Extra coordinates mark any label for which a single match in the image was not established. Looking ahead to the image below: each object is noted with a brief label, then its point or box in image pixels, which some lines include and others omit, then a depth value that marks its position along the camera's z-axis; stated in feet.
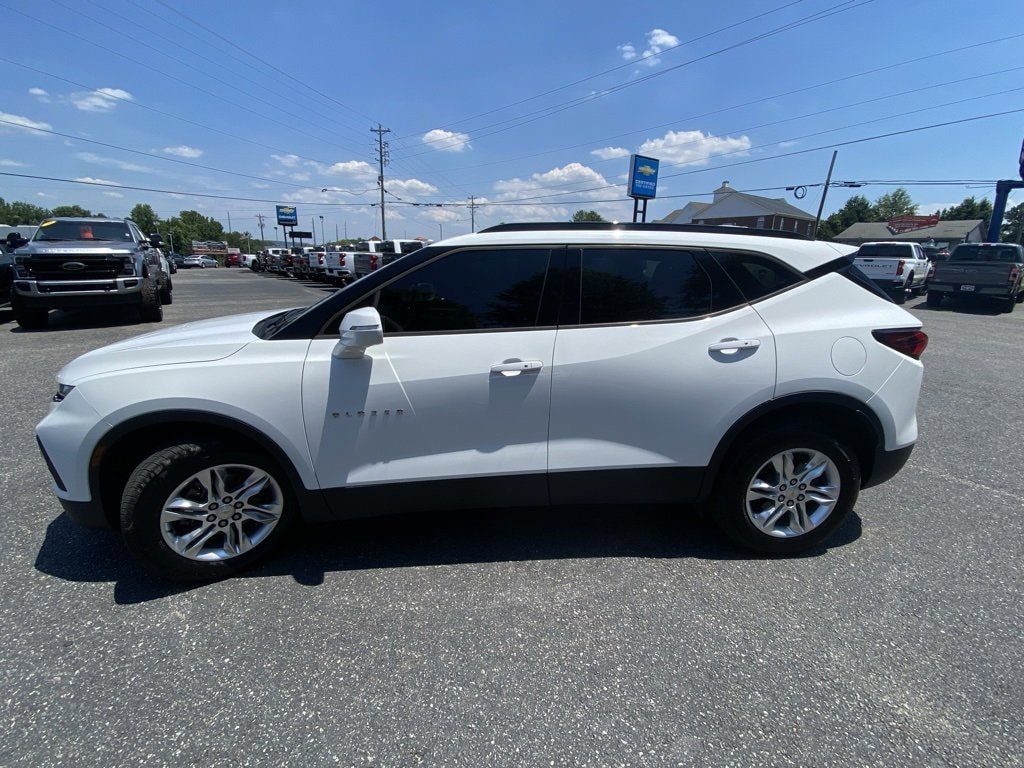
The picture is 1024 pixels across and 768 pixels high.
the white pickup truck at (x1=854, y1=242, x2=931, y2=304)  51.09
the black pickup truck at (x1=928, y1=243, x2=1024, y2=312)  45.42
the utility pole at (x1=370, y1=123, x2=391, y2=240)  178.70
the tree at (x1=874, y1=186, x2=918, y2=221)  282.62
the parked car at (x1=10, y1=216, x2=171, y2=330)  28.35
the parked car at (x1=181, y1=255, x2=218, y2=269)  177.81
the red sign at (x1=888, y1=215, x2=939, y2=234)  221.25
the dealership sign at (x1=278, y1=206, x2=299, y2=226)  226.17
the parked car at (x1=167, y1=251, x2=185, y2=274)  178.29
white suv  7.74
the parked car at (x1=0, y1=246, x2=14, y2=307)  31.99
